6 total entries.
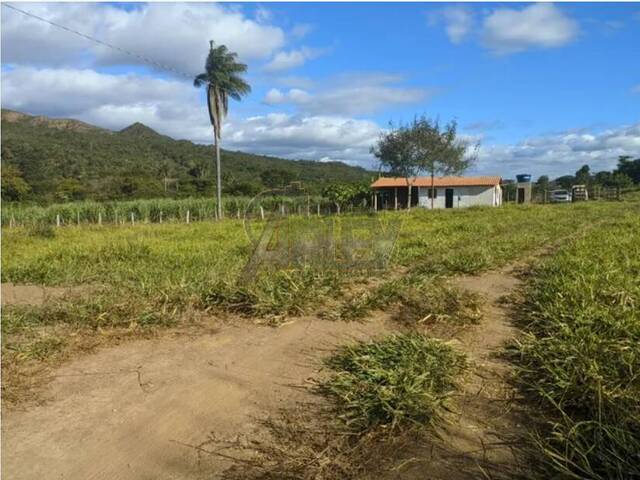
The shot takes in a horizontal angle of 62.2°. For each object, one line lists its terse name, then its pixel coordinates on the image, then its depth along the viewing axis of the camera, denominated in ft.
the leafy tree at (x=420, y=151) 99.35
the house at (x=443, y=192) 117.39
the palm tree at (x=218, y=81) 89.71
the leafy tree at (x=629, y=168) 181.68
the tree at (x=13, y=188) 112.57
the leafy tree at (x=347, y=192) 112.27
